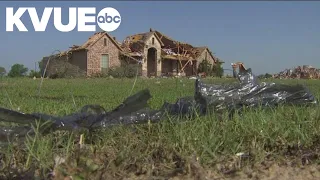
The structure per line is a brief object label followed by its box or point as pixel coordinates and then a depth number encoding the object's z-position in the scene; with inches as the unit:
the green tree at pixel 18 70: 1338.6
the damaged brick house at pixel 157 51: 1365.7
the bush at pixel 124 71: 1087.6
